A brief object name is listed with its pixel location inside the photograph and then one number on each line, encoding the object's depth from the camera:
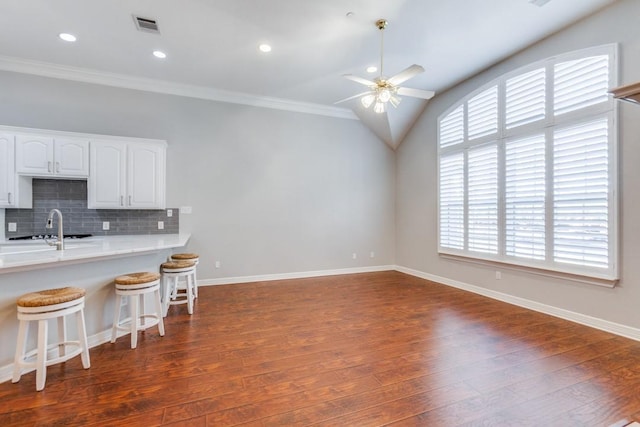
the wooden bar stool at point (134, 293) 2.73
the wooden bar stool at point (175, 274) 3.56
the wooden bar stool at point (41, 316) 2.05
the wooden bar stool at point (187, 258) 4.10
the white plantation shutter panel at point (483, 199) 4.36
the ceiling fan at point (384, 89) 3.01
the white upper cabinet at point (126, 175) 4.21
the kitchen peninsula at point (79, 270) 2.18
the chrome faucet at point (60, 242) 2.73
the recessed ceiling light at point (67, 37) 3.48
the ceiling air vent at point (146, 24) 3.20
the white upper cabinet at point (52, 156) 3.87
